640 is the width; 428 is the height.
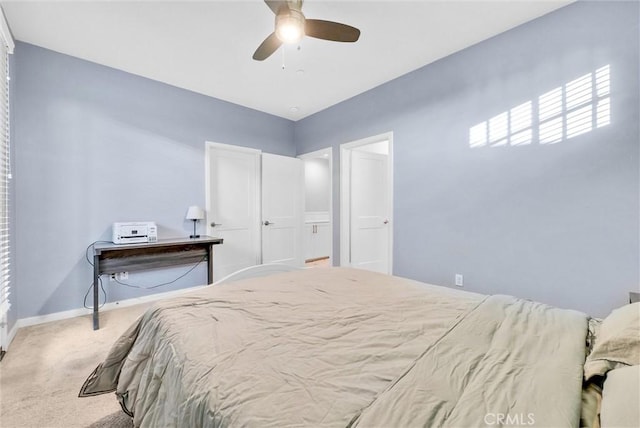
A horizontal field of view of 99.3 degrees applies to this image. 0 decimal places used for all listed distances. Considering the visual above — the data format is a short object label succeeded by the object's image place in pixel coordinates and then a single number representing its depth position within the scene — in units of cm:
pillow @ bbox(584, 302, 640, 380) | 74
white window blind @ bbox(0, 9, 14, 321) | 206
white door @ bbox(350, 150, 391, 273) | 410
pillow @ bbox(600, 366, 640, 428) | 53
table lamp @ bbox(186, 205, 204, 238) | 345
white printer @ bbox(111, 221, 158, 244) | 289
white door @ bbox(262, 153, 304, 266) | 432
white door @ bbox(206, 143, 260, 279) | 387
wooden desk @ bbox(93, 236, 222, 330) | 266
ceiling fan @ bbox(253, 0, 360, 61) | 165
